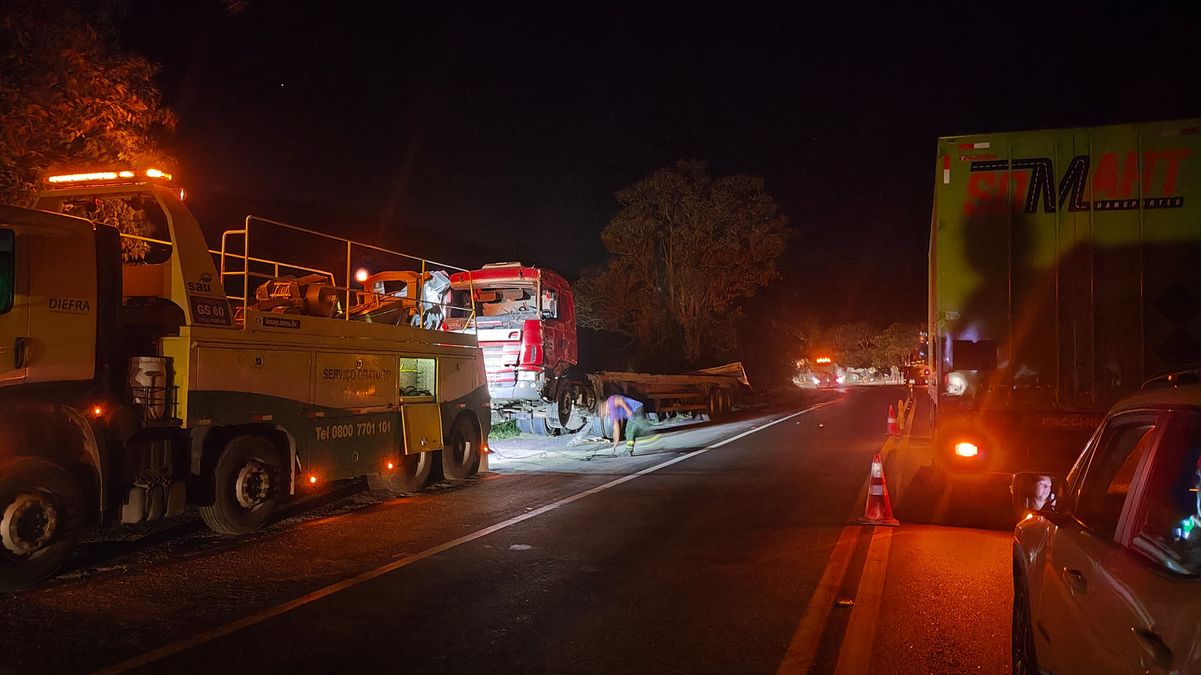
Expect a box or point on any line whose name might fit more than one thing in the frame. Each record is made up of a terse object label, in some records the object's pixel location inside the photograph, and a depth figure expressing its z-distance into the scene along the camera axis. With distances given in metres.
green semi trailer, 8.20
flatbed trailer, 17.48
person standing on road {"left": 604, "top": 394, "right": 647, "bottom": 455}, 18.44
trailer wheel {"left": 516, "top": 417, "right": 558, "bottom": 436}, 18.92
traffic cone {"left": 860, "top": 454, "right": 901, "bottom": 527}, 8.96
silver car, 2.41
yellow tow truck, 6.80
